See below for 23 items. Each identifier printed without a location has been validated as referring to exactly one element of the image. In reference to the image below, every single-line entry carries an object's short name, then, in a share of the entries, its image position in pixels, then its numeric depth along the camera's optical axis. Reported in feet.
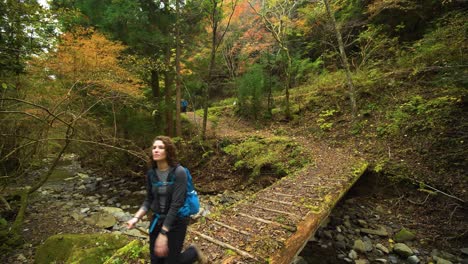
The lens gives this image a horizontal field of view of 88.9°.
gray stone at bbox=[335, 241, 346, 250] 16.90
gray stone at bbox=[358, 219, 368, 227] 18.98
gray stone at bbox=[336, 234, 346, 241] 17.67
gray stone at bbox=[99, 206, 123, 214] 25.45
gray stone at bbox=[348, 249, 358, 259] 15.81
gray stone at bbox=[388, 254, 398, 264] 15.17
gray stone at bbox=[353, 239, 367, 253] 16.35
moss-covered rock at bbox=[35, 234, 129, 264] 13.35
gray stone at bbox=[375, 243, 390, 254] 16.05
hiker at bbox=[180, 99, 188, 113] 54.57
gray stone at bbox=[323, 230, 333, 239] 18.07
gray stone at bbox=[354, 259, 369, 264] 15.21
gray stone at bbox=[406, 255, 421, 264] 14.76
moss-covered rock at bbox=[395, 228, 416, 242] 16.71
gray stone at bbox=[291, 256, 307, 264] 15.17
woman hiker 7.66
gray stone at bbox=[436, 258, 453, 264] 14.33
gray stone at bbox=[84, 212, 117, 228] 22.65
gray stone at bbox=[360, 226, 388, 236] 17.59
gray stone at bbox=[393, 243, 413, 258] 15.37
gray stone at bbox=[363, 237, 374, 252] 16.41
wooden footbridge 10.32
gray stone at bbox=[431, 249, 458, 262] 14.67
